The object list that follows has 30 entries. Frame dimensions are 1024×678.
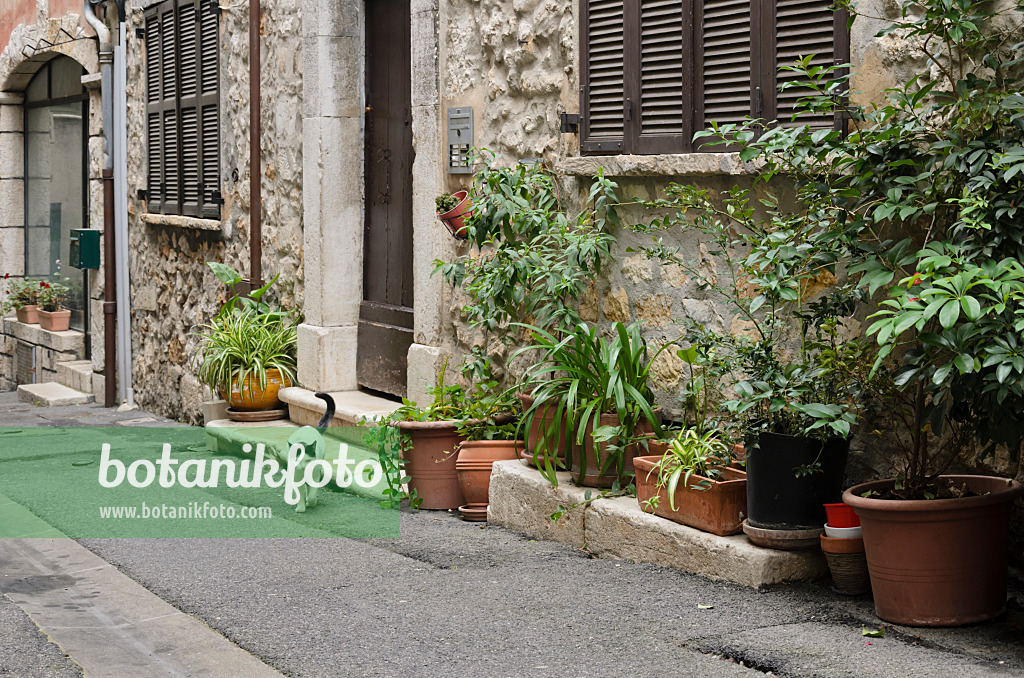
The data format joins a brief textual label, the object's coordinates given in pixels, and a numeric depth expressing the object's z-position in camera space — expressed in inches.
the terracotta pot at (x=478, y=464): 216.4
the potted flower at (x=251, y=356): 306.3
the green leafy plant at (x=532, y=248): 202.8
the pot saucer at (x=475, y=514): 214.8
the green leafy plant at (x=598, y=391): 187.8
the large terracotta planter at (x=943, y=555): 141.0
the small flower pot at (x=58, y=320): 476.4
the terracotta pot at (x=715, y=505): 165.0
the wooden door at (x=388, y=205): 279.9
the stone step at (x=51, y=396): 433.7
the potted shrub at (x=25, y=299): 501.7
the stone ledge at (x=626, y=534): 160.6
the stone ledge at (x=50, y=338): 466.9
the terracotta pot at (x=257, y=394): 305.9
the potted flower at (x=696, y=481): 165.8
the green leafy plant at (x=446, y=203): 231.1
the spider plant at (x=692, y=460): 171.9
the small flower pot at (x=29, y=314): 499.8
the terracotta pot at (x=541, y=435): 197.9
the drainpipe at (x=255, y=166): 315.0
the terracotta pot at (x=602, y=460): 191.5
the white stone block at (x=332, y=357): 295.6
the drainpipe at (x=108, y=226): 411.2
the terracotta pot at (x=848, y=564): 154.0
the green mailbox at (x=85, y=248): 428.1
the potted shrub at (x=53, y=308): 477.4
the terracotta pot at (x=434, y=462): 223.5
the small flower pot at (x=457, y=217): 229.1
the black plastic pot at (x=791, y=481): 156.1
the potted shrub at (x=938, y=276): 131.0
